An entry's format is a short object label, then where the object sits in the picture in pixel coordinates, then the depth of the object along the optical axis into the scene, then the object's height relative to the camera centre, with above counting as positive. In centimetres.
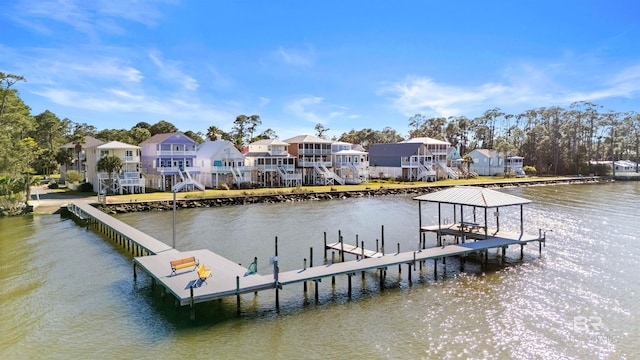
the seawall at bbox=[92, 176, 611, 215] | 4856 -416
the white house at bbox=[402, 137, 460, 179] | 9000 +67
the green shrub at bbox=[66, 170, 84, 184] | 6078 -88
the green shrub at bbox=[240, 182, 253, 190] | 6679 -292
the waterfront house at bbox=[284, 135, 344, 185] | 7650 +66
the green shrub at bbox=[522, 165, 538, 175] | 10438 -264
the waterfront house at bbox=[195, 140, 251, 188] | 6675 +8
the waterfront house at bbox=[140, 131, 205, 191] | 6219 +64
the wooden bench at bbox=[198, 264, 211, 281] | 1906 -449
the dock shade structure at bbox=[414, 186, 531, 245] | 2845 -260
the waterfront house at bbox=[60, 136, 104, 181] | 6679 +235
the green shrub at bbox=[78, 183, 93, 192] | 6002 -226
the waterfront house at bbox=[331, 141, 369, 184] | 7988 -29
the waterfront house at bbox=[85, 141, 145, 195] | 5681 -37
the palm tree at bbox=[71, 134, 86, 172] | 6756 +400
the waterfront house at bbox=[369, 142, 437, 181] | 8631 -21
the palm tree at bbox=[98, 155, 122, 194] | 5541 +76
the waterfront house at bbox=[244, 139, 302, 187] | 7119 -23
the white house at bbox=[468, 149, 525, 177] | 10270 -102
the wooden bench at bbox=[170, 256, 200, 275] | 2047 -440
